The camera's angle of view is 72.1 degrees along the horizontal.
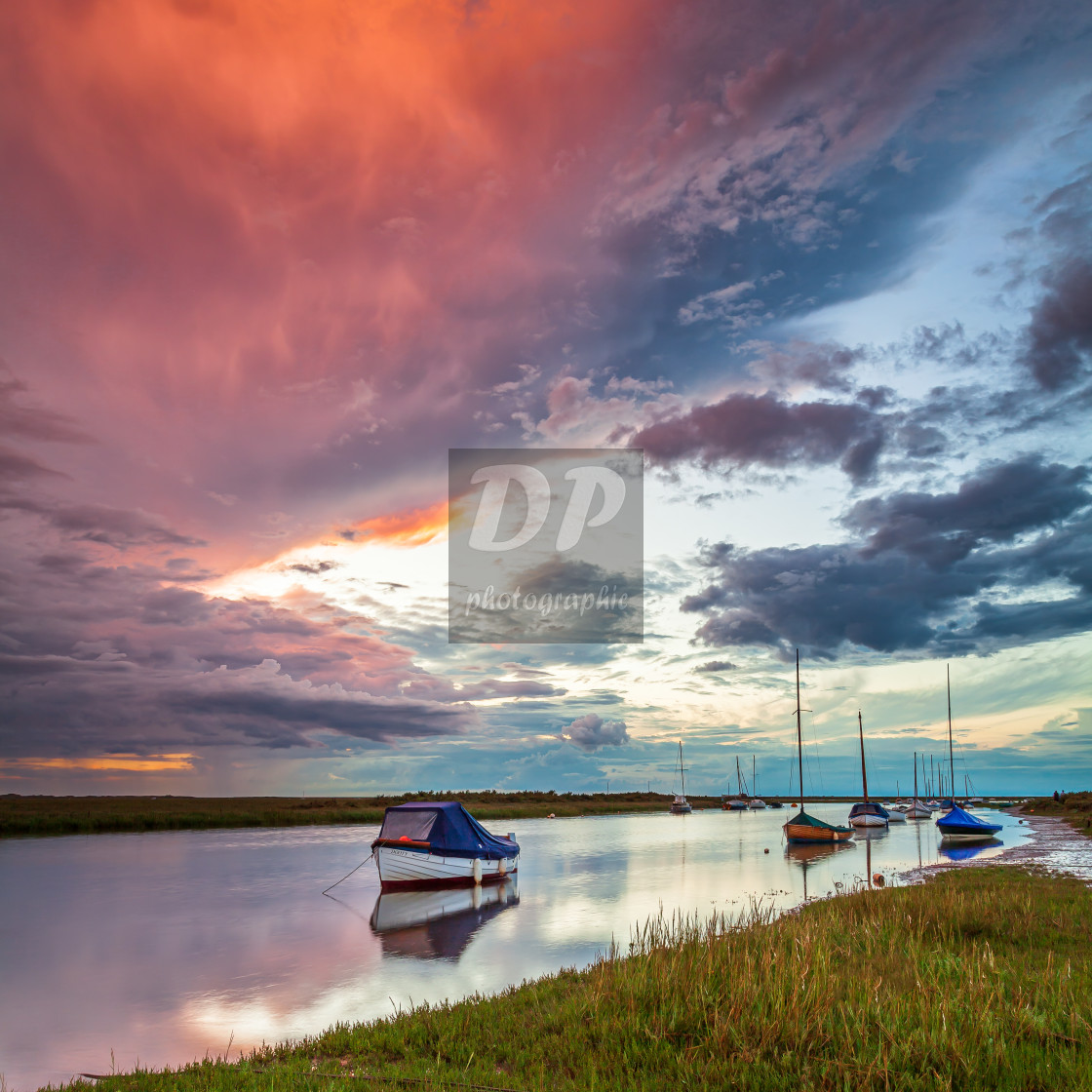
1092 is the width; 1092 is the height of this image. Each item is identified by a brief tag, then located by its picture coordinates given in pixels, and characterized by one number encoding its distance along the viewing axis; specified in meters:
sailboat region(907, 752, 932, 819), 104.58
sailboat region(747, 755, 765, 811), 153.62
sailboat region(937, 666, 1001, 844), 56.25
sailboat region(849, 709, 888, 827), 73.00
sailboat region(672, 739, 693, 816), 119.05
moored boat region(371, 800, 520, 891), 32.31
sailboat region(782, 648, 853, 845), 55.91
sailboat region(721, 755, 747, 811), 146.31
